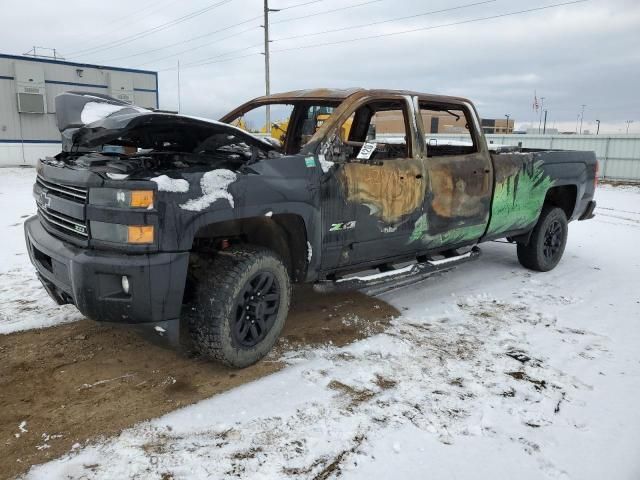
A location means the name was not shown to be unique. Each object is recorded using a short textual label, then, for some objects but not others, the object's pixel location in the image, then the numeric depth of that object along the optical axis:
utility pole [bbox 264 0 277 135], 28.66
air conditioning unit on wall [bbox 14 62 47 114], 19.80
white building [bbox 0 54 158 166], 19.89
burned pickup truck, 2.79
